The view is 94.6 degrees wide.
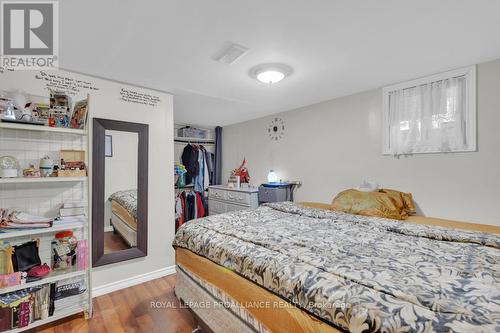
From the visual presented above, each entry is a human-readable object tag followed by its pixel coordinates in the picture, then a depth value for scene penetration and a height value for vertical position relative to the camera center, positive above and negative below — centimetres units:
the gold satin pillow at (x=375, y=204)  219 -38
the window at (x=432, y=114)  214 +54
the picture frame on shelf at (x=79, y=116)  200 +43
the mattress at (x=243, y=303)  103 -75
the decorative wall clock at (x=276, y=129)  387 +64
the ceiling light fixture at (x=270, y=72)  211 +89
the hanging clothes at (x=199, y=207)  426 -77
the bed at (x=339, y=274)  82 -50
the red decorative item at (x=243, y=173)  449 -14
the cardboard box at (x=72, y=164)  194 +1
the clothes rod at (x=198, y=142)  481 +52
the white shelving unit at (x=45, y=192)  185 -24
